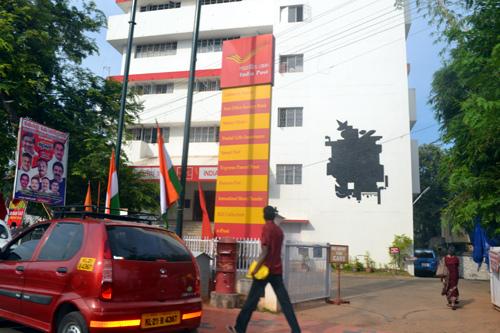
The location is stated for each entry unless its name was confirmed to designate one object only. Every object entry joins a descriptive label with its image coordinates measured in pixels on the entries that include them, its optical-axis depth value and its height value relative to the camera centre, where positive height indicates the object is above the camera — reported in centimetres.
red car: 447 -59
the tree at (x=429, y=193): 3869 +430
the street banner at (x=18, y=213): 1788 +43
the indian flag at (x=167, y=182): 984 +110
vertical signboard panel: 1888 +431
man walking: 564 -59
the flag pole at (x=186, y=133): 983 +233
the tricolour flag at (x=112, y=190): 1041 +89
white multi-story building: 2219 +627
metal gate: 899 -79
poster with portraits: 1039 +152
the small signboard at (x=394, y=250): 2112 -51
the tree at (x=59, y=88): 1253 +454
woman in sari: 1012 -90
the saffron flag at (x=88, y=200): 1322 +80
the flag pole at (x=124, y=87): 1189 +403
